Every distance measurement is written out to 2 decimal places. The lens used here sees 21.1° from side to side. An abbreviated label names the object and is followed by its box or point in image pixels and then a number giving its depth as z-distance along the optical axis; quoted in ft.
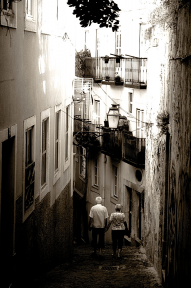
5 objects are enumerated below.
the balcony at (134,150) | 75.20
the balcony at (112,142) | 82.64
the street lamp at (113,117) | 78.02
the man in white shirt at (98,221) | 40.96
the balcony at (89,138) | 89.94
